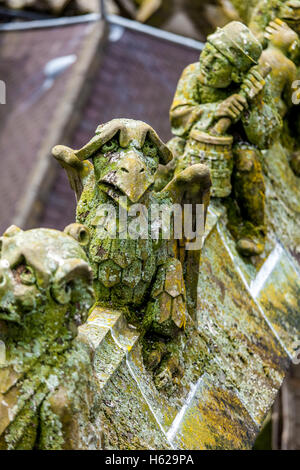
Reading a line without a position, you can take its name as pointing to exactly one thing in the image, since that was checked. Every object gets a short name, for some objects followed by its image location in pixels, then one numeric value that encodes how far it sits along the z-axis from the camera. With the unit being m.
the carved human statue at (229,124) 3.41
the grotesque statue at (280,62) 4.20
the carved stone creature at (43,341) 2.18
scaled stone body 2.73
